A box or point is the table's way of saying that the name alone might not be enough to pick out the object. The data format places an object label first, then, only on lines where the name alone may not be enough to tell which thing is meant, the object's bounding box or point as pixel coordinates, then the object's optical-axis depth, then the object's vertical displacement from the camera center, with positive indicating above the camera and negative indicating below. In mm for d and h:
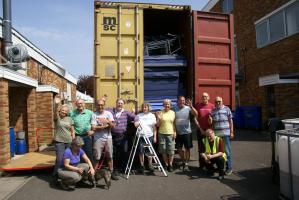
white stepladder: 5076 -971
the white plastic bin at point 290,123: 3962 -334
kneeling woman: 4423 -1197
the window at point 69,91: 13537 +922
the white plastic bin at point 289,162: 3282 -863
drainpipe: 6564 +2353
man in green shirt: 4980 -480
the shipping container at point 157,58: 5288 +1107
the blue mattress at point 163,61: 5495 +1056
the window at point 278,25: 9940 +3759
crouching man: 4794 -1013
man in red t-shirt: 5191 -210
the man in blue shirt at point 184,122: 5297 -396
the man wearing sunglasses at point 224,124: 5047 -430
